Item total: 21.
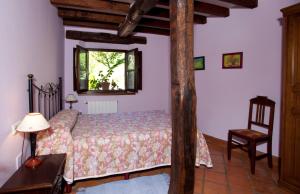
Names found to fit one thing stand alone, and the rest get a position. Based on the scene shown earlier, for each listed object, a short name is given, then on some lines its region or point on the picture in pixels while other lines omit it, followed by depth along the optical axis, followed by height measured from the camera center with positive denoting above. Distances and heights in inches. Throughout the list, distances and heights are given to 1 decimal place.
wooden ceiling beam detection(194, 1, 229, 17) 134.4 +50.9
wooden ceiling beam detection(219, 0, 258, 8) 123.8 +49.7
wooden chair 113.5 -25.8
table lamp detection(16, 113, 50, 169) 64.7 -12.6
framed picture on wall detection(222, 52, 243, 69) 142.4 +18.7
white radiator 188.9 -18.4
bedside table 56.2 -26.3
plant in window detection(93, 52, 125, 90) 200.2 +22.6
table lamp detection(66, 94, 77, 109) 168.3 -9.6
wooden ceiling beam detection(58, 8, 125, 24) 145.6 +49.6
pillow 91.4 -16.3
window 194.9 +14.0
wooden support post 66.6 -3.2
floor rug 95.3 -46.5
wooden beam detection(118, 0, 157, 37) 106.1 +41.1
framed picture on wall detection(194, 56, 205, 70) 176.4 +20.6
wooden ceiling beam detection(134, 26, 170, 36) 190.1 +51.3
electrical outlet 74.7 -26.7
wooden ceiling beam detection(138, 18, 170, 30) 167.8 +50.6
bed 88.2 -26.8
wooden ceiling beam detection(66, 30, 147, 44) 174.6 +41.8
